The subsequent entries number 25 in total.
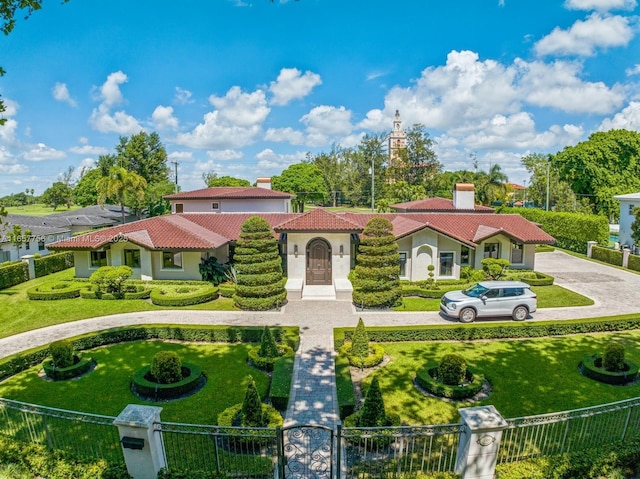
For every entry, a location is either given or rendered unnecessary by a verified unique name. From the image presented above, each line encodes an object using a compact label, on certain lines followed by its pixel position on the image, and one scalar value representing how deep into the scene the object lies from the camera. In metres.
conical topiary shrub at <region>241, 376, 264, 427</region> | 9.96
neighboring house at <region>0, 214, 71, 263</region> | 31.03
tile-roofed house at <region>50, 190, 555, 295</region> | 24.66
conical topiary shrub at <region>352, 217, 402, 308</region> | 20.64
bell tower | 102.97
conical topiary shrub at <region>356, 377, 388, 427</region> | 9.80
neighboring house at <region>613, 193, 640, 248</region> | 35.72
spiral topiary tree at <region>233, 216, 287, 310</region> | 20.80
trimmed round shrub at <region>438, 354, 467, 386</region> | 12.34
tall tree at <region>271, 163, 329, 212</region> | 67.75
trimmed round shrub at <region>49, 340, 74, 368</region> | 13.55
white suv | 18.44
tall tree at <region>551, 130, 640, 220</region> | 47.22
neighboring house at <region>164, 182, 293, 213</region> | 37.09
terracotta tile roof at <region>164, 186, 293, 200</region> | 37.00
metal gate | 8.31
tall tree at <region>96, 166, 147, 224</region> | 43.97
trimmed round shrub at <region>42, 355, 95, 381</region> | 13.27
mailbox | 7.29
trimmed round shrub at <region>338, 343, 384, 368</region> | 14.16
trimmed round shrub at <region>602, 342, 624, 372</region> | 13.13
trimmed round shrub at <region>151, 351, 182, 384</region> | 12.41
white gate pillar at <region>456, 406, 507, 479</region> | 7.25
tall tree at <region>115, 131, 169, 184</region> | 68.44
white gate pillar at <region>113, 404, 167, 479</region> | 7.27
